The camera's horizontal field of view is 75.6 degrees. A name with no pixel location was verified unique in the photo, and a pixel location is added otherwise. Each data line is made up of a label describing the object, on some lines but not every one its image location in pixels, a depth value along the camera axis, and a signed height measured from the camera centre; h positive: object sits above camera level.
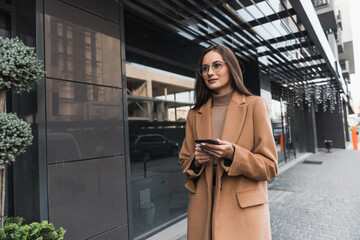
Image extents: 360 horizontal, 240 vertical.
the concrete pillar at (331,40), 11.09 +3.90
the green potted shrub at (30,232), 1.72 -0.76
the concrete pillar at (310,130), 16.36 -0.61
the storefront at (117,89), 2.47 +0.60
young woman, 1.45 -0.24
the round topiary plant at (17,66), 1.68 +0.51
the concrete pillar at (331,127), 18.97 -0.55
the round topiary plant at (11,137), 1.63 -0.02
